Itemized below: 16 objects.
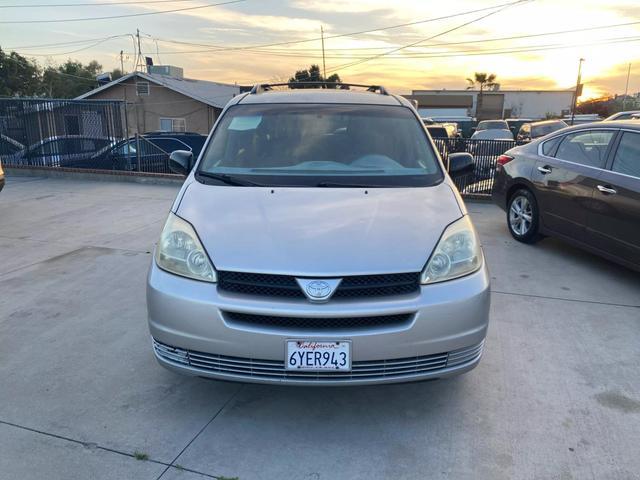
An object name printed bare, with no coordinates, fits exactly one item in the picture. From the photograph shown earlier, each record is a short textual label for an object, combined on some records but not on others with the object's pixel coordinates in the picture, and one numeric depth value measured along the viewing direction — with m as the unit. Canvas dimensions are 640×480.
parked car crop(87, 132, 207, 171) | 12.62
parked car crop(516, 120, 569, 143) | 18.42
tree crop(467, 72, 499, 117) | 67.06
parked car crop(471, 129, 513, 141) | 20.66
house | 28.88
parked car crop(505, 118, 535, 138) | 31.48
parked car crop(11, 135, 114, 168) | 12.90
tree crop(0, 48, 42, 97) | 46.69
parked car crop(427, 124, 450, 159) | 9.98
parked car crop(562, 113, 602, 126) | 28.97
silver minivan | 2.46
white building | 62.28
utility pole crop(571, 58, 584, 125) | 42.30
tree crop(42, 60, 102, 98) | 59.41
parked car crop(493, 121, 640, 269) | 4.77
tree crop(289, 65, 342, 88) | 51.29
